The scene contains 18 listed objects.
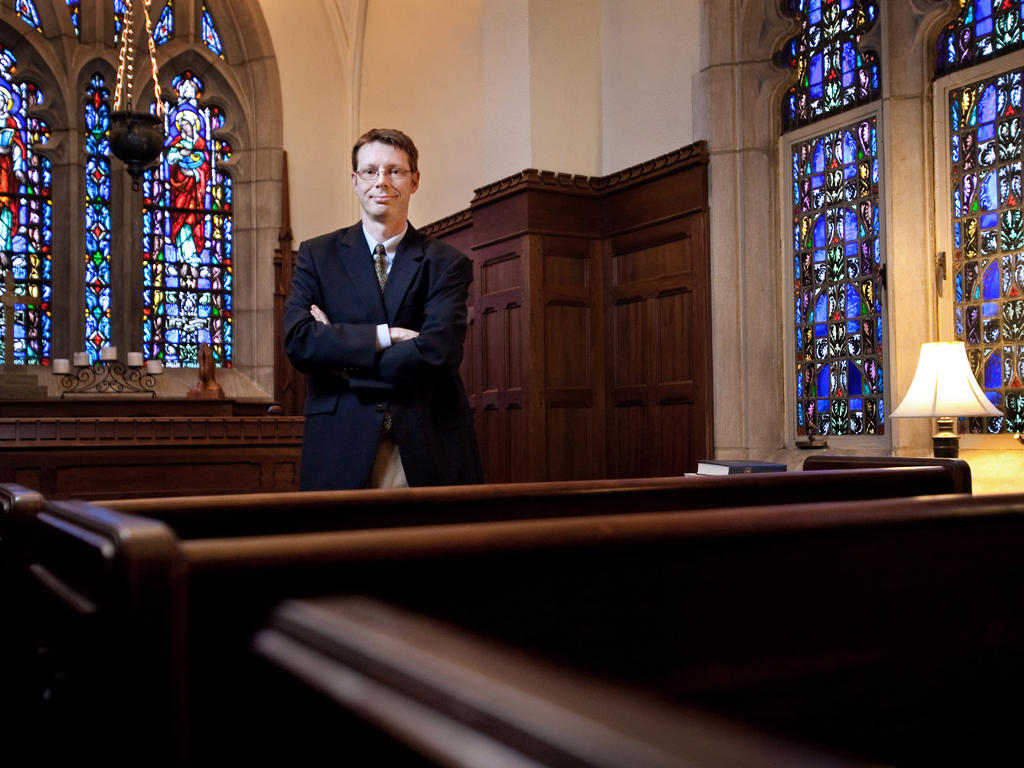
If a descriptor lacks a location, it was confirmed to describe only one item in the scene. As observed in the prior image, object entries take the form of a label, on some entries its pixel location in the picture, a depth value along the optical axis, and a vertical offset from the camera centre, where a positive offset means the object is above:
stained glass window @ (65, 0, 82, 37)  10.69 +4.32
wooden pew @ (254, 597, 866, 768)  0.33 -0.11
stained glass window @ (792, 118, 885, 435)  5.99 +0.76
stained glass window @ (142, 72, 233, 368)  10.93 +1.93
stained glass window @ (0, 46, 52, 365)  10.24 +2.09
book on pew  3.18 -0.19
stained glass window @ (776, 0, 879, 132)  6.16 +2.20
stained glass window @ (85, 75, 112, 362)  10.60 +2.12
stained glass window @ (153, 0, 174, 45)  11.14 +4.33
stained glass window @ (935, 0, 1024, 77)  5.28 +2.01
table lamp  4.44 +0.06
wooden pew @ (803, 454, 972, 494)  2.01 -0.13
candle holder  9.77 +0.35
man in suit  2.10 +0.15
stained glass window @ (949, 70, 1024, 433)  5.14 +0.87
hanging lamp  6.81 +1.90
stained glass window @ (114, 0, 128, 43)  10.84 +4.32
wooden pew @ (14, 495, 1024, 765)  0.78 -0.19
